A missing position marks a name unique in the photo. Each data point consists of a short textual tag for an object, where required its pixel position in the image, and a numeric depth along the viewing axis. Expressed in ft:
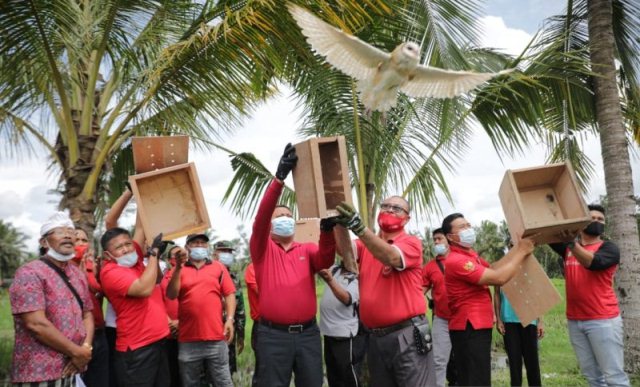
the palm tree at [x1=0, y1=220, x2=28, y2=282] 154.51
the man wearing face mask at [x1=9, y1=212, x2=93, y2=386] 11.11
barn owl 11.16
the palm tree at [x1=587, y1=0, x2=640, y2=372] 21.13
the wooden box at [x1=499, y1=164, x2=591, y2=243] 12.82
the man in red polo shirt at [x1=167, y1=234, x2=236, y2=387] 16.55
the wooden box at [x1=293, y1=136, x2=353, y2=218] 11.18
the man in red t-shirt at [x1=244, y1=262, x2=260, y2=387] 18.91
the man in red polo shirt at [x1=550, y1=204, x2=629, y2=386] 14.28
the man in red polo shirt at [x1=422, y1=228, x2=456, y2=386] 17.20
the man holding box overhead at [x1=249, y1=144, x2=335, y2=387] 12.53
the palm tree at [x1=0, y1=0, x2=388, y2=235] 16.33
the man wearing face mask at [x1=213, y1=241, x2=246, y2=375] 21.26
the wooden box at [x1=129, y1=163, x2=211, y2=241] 13.33
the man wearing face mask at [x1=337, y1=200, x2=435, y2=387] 11.73
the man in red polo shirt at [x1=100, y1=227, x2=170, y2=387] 13.37
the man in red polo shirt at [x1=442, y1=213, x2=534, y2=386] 14.01
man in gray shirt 17.76
